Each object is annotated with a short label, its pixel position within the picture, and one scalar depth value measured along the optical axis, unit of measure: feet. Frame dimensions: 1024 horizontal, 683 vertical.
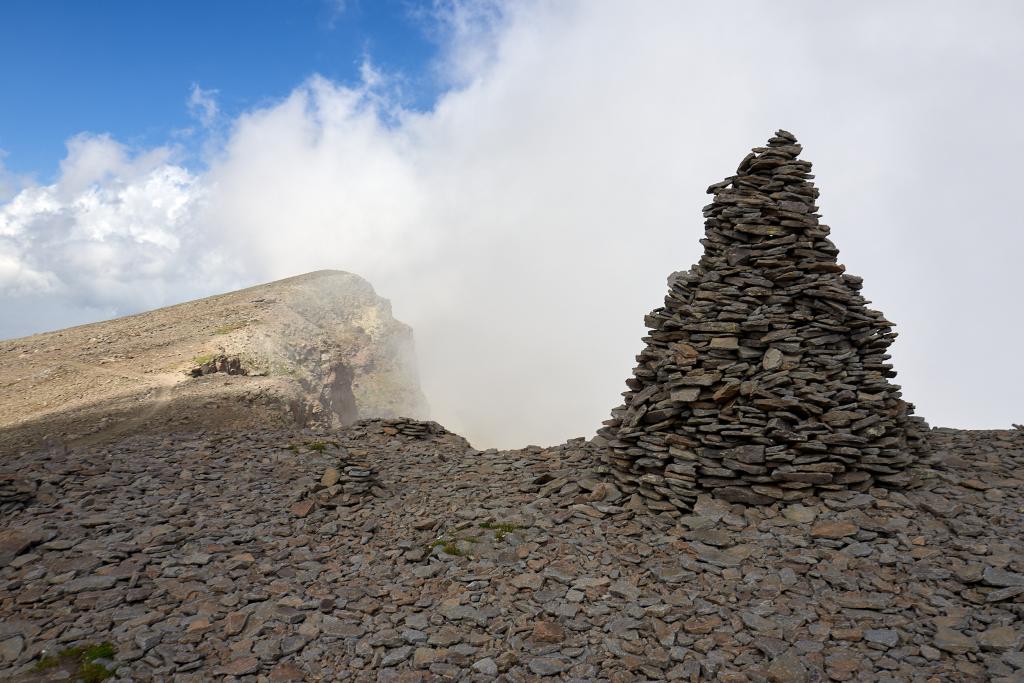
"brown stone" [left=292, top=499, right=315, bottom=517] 49.57
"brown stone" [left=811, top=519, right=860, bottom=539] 38.47
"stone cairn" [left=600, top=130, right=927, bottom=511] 42.24
